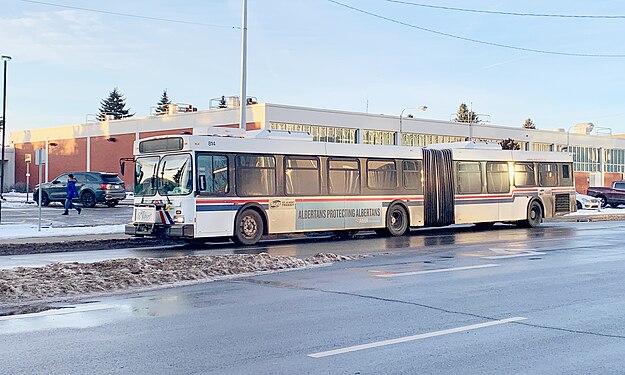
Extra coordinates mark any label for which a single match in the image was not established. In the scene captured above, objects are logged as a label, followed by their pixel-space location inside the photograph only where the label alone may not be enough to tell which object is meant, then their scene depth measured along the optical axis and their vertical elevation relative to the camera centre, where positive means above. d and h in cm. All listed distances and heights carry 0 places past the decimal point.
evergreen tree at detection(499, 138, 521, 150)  5973 +416
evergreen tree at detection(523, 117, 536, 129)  11769 +1156
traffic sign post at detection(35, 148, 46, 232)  2433 +137
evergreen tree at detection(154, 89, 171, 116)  10862 +1451
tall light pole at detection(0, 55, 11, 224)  3430 +483
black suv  3772 +41
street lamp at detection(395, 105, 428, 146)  6241 +545
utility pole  2728 +501
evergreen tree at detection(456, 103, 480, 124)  10312 +1243
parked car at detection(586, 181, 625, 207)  4753 -4
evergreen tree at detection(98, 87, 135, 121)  10462 +1318
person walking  3004 +17
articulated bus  1922 +28
